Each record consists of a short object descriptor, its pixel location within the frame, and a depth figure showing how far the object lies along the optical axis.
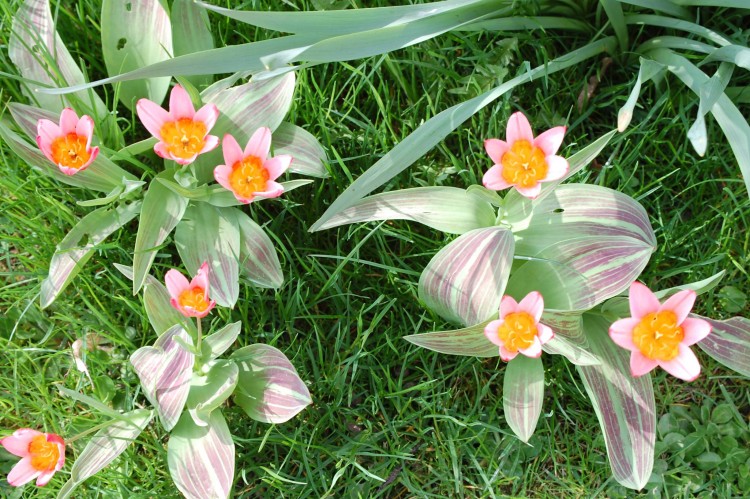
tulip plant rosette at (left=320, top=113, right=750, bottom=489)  1.47
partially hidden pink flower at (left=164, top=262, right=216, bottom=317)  1.51
